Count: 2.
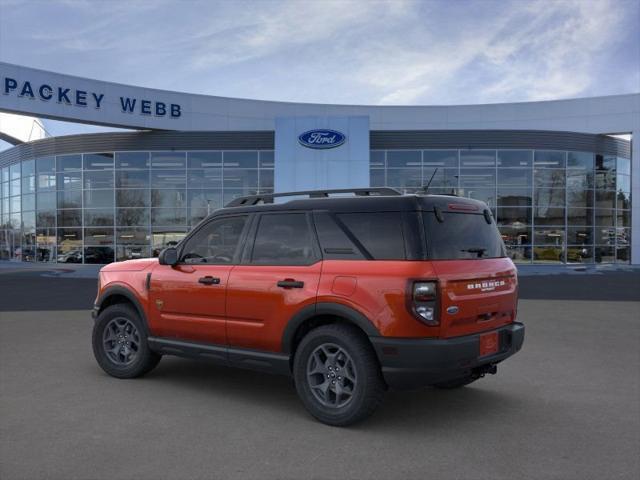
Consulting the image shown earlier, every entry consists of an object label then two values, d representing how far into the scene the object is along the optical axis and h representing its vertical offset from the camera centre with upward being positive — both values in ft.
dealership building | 85.05 +10.09
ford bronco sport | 13.24 -1.65
